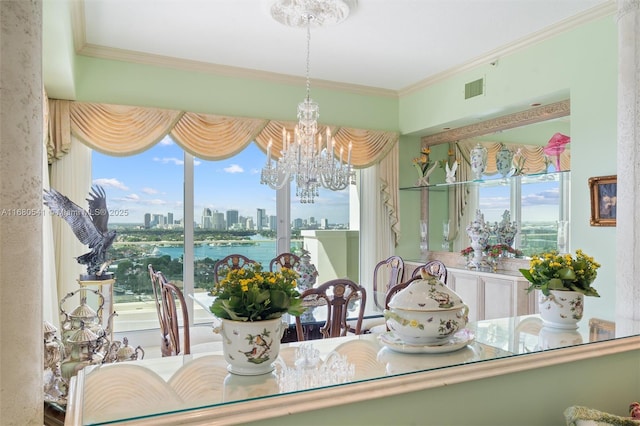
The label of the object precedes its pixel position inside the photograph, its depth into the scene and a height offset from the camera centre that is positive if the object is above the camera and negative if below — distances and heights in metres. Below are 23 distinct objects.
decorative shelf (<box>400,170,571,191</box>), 3.97 +0.26
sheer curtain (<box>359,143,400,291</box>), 5.26 -0.05
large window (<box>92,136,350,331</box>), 4.44 -0.07
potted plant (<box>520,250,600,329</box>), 1.70 -0.28
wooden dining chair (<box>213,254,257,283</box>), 4.26 -0.47
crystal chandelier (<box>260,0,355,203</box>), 3.33 +0.35
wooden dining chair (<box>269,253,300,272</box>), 4.38 -0.47
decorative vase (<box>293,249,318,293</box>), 3.86 -0.52
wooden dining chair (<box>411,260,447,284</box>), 3.52 -0.46
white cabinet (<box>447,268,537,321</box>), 3.95 -0.74
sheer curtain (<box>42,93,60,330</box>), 3.34 -0.46
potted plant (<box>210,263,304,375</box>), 1.16 -0.26
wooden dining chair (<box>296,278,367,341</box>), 2.64 -0.55
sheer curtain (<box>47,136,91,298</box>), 3.95 +0.10
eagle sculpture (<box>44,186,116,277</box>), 3.05 -0.09
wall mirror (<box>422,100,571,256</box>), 3.95 +0.20
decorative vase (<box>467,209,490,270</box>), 4.56 -0.28
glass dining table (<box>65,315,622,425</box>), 1.00 -0.41
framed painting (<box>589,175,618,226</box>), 3.16 +0.06
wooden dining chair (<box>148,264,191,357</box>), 2.75 -0.66
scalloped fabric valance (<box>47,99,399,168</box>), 3.95 +0.70
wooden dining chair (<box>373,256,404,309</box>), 3.81 -0.56
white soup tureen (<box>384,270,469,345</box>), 1.34 -0.29
